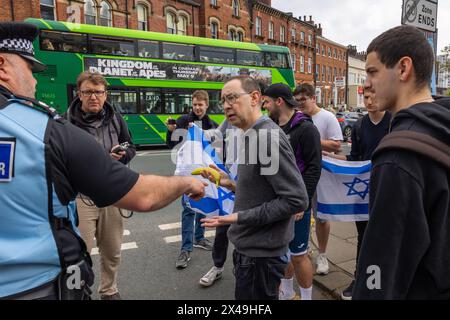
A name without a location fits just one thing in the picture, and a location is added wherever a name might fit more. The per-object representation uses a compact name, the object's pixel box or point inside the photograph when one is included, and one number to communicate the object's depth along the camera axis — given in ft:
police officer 4.03
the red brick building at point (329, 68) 146.00
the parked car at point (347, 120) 61.93
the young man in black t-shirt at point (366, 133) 10.05
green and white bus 39.22
